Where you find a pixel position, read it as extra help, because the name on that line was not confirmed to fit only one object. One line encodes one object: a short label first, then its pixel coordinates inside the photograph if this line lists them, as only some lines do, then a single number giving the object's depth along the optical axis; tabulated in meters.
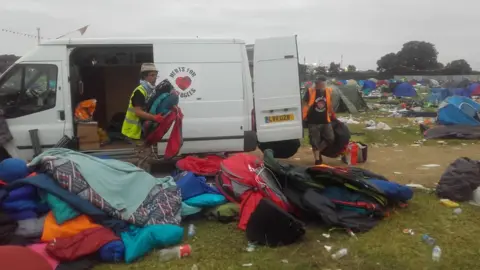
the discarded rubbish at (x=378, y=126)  13.91
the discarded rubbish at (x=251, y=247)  4.54
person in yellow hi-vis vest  6.27
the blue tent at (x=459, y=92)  24.00
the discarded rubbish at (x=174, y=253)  4.37
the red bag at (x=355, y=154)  8.85
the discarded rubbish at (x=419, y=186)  6.58
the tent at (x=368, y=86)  33.54
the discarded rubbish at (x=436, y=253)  4.27
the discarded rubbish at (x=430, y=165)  8.50
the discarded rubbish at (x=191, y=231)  4.99
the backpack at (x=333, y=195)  4.98
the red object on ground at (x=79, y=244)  4.08
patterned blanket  4.70
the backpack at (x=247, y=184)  5.22
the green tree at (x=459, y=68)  50.83
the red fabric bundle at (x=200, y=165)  6.39
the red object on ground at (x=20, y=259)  3.20
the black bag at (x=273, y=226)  4.53
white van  6.96
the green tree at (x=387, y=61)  65.93
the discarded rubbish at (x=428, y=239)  4.64
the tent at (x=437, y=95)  23.16
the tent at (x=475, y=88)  26.52
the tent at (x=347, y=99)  19.45
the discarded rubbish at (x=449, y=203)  5.76
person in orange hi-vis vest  8.23
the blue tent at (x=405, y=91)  28.66
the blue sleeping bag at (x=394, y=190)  5.42
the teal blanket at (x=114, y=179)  4.83
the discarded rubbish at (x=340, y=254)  4.33
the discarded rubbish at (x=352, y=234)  4.79
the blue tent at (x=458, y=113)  12.97
